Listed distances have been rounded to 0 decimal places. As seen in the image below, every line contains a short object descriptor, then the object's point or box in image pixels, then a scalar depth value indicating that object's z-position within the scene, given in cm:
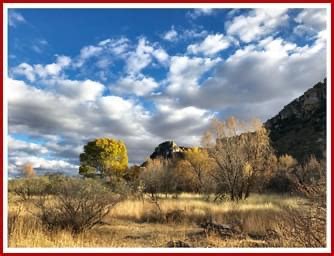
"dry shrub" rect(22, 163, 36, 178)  1814
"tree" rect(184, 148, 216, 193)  3406
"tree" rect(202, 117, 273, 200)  2522
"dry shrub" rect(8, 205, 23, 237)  922
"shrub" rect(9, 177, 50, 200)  1509
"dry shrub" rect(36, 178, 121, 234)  1215
